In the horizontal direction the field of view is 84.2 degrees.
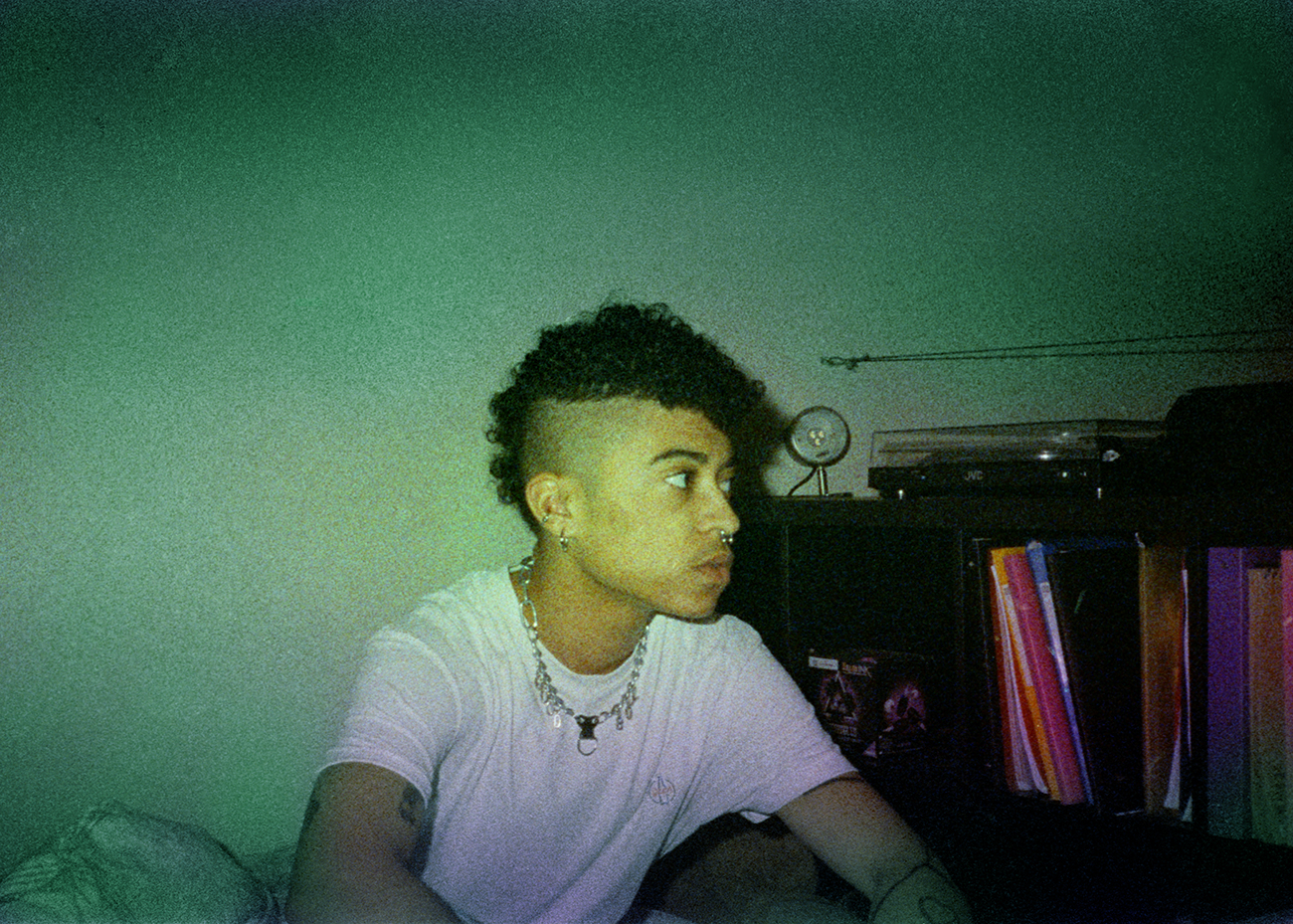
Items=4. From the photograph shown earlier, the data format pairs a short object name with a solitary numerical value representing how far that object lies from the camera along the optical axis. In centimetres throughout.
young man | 110
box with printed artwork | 132
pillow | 98
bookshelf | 109
